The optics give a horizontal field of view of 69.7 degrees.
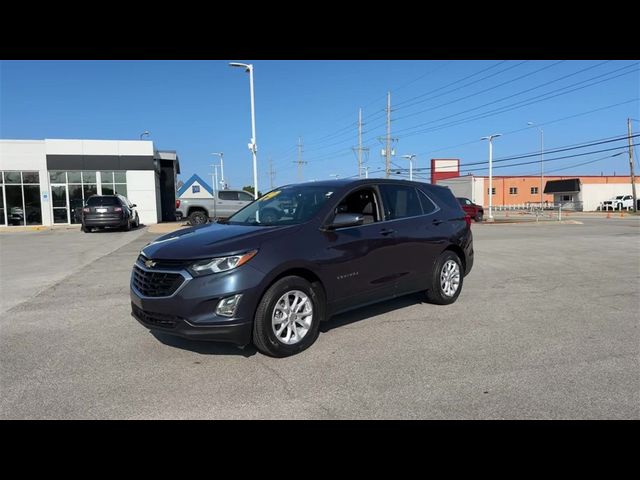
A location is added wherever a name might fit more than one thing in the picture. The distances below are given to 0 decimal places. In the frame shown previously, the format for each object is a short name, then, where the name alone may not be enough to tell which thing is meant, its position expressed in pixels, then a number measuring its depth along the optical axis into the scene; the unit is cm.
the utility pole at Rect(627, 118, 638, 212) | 5191
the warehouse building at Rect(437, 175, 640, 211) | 7056
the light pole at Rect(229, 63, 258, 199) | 2372
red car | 3493
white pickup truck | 6294
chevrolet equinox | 411
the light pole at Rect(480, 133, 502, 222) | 3872
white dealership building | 2758
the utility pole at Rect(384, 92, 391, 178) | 4538
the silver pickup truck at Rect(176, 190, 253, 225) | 2238
